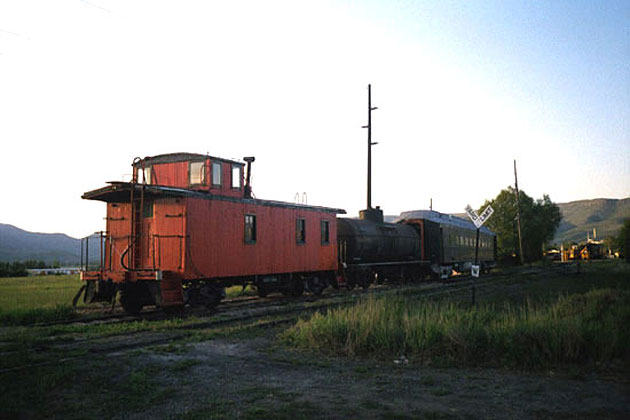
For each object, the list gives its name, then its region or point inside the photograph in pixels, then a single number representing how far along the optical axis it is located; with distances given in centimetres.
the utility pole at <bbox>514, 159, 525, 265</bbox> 5322
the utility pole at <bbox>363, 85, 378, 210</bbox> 3042
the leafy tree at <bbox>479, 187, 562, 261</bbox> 6309
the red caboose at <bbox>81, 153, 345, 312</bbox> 1405
